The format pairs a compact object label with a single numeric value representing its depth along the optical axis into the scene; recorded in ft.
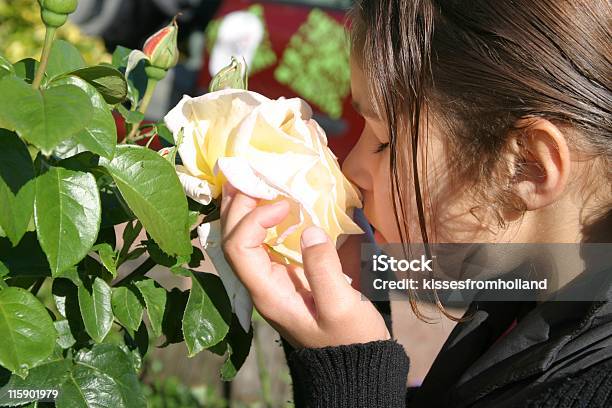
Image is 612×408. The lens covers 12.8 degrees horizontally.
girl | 4.38
